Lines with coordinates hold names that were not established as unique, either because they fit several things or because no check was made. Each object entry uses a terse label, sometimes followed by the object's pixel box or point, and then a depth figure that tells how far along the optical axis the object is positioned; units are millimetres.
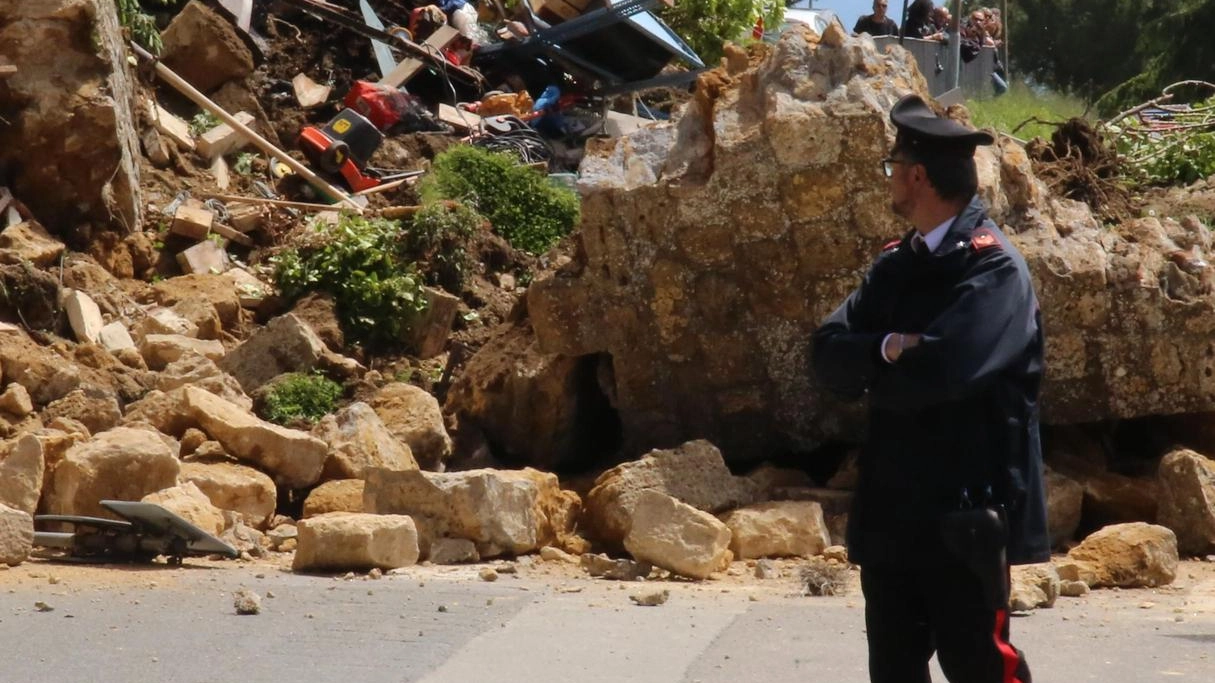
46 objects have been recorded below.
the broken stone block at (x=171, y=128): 26353
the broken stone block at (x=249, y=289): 22884
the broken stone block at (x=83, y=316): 20475
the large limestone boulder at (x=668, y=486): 14854
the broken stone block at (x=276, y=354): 19830
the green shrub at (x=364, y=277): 21880
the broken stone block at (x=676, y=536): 13521
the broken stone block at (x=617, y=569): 13693
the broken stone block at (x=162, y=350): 19901
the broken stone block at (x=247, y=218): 25020
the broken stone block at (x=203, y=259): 23658
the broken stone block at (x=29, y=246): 21278
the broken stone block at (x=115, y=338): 20346
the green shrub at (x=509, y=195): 25034
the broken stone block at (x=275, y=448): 15743
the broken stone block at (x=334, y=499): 15399
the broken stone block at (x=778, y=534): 14639
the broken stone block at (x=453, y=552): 14015
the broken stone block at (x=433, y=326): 21909
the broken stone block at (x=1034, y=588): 12216
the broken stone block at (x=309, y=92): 30081
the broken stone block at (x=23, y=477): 13722
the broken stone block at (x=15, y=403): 17249
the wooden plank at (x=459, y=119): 30454
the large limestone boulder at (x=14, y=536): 12661
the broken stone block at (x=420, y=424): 17378
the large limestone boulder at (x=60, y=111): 22324
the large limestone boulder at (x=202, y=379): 18009
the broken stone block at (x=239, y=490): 14969
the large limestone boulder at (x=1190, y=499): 15127
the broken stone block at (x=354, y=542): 13198
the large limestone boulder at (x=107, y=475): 14073
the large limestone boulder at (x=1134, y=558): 13614
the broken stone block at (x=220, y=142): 26812
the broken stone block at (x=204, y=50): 28418
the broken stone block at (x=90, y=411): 16632
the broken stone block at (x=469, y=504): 14109
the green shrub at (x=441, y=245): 23013
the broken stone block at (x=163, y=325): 20991
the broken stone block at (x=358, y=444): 16059
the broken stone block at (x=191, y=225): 24016
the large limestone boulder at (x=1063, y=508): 15485
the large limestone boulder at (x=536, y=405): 17822
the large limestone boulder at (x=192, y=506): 13779
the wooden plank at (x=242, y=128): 26683
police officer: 7226
